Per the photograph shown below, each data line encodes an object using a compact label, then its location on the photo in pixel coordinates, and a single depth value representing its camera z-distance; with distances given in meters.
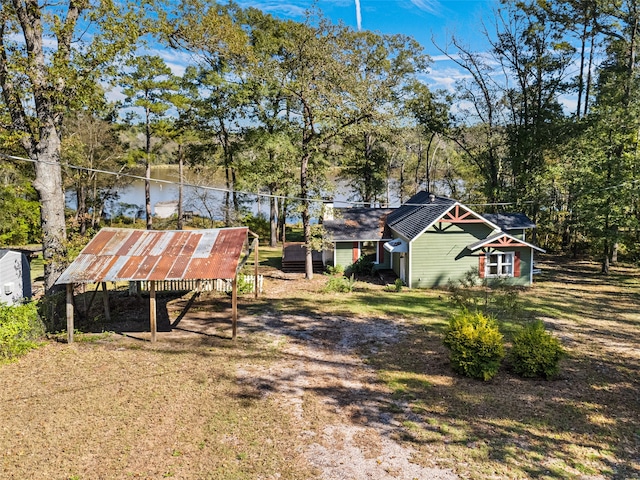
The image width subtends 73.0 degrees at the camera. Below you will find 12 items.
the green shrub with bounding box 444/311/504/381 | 10.79
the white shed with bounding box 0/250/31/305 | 17.17
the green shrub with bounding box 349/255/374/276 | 25.83
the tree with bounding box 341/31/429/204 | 31.90
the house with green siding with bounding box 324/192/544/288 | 22.33
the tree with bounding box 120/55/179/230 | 28.36
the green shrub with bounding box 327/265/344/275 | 25.19
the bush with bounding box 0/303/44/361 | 11.27
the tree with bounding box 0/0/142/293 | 13.12
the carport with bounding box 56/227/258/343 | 12.16
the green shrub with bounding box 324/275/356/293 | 21.25
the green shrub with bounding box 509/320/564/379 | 10.90
